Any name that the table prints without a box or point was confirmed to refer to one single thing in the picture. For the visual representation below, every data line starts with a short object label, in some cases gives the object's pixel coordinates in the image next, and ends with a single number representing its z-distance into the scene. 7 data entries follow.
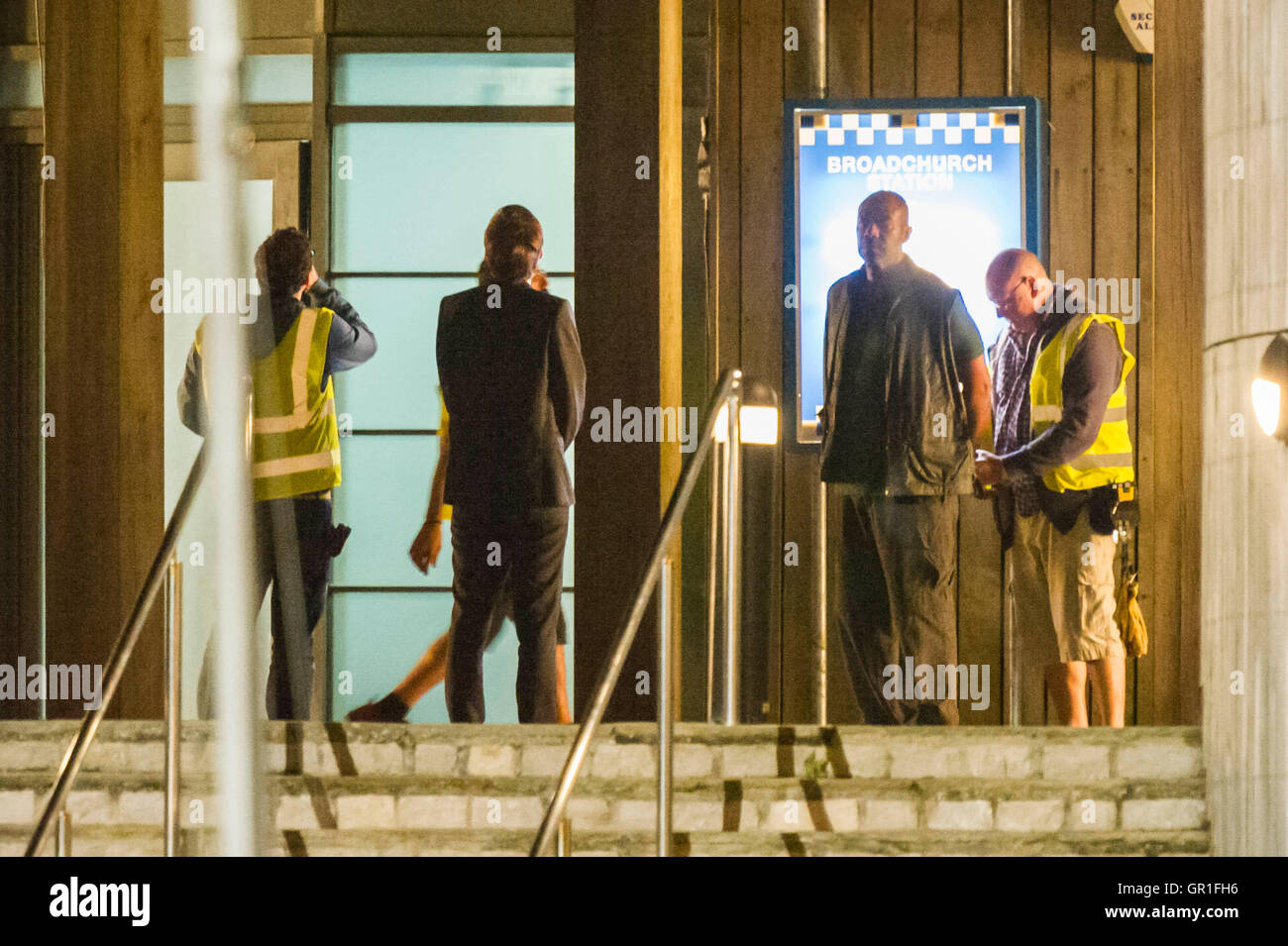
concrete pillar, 8.51
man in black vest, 9.98
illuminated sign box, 14.05
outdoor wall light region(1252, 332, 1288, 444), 8.38
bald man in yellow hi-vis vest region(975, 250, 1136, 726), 10.06
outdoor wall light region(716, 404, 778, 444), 10.96
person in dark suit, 9.75
